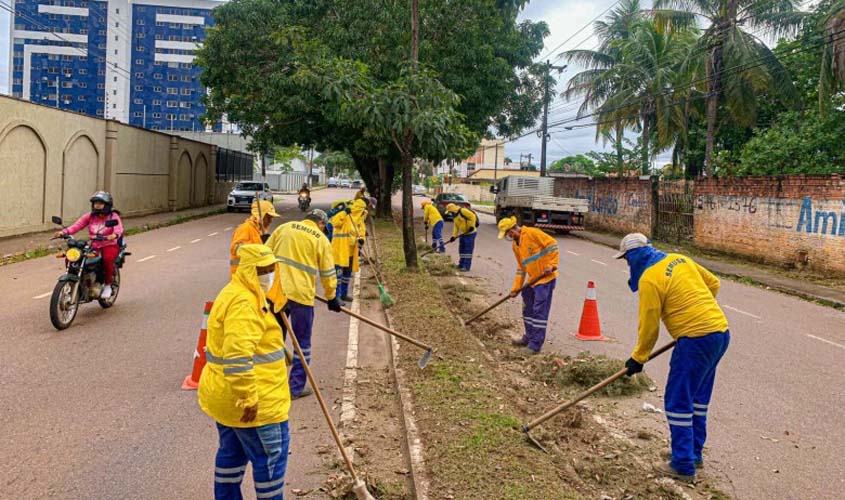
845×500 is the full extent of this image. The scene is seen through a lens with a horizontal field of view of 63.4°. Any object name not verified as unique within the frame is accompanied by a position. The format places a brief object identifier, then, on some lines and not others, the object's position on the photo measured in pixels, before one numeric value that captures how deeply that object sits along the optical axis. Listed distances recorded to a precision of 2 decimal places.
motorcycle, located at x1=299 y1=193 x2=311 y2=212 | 30.19
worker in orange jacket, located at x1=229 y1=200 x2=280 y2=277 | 7.28
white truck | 26.34
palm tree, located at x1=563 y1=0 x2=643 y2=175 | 34.84
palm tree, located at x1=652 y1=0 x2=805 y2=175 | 23.52
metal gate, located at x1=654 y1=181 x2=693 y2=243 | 23.83
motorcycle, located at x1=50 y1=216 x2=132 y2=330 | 8.11
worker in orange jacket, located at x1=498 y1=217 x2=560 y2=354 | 8.13
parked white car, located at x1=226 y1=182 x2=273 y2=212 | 34.12
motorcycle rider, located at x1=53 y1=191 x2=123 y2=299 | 8.96
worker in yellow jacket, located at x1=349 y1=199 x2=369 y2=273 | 11.22
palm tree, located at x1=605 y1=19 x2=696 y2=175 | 30.33
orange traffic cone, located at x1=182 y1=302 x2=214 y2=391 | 6.29
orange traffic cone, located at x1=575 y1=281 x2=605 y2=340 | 9.01
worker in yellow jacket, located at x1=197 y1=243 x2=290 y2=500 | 3.29
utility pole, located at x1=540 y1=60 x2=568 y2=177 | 35.06
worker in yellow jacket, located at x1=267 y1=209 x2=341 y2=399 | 6.02
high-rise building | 83.56
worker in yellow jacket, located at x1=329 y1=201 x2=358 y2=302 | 10.64
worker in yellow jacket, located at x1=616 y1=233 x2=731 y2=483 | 4.82
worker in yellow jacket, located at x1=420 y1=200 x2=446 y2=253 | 17.02
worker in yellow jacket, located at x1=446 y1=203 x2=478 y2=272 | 14.81
